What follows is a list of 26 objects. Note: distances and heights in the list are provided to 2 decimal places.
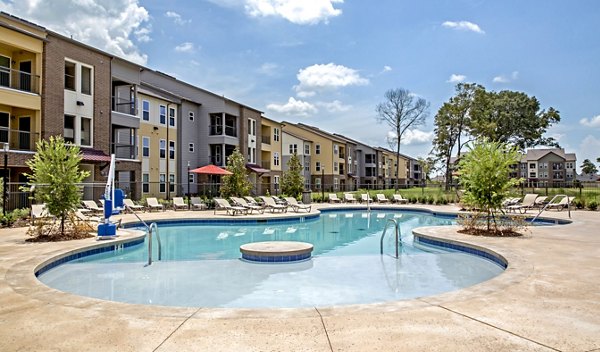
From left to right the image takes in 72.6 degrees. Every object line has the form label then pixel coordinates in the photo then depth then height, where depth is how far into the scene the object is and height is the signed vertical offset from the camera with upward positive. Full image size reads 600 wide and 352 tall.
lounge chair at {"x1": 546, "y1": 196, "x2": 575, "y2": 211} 20.97 -0.78
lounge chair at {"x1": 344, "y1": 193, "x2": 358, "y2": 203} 30.47 -0.47
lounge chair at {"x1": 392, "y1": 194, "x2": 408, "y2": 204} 29.67 -0.52
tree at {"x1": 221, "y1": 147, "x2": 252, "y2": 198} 24.95 +0.87
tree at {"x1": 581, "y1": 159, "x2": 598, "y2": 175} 107.81 +5.78
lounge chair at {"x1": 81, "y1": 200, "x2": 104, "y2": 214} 17.75 -0.47
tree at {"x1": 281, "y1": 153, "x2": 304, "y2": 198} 29.70 +0.90
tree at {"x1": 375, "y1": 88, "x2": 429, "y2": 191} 47.34 +9.62
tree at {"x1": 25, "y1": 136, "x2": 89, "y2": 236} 10.71 +0.46
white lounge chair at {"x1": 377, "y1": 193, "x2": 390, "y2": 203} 30.45 -0.50
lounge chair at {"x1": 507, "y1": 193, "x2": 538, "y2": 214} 19.62 -0.70
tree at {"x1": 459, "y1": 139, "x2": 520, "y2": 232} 11.84 +0.47
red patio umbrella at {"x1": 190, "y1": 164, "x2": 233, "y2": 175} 23.61 +1.39
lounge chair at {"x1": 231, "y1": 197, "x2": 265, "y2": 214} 20.32 -0.56
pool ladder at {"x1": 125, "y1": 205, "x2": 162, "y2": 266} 9.19 -1.39
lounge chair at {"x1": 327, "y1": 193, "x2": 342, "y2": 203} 30.70 -0.46
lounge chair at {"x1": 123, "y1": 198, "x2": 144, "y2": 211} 19.95 -0.51
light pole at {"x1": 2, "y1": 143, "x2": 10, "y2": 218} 13.87 +0.28
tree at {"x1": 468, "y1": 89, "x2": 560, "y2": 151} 45.88 +8.28
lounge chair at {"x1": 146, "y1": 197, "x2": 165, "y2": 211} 21.14 -0.45
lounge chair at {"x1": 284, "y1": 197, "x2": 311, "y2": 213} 22.23 -0.68
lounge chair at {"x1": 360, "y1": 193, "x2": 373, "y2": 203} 31.34 -0.44
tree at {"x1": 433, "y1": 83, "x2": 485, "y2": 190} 41.62 +7.36
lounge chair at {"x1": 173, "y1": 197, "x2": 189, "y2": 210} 22.17 -0.49
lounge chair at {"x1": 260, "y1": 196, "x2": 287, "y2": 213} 21.27 -0.63
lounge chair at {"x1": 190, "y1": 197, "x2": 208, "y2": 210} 22.05 -0.46
